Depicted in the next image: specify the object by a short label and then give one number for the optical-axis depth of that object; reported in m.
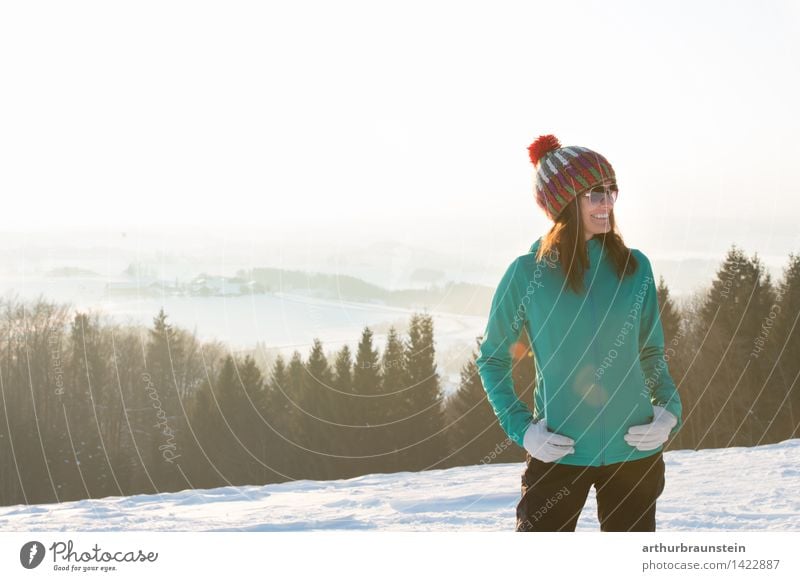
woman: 1.94
